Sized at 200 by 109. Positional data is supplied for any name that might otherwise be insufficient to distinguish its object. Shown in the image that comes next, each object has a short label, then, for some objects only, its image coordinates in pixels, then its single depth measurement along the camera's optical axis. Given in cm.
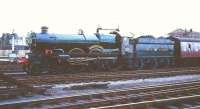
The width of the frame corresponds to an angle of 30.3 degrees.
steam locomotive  2116
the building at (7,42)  5114
